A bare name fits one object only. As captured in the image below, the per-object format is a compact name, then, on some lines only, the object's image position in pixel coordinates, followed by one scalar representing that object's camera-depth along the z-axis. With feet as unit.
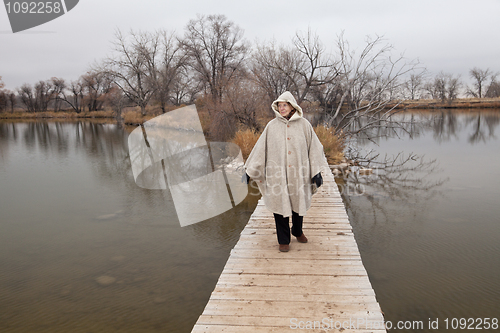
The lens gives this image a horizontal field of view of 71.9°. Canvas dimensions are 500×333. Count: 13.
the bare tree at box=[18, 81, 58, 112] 188.75
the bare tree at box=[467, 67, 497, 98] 180.73
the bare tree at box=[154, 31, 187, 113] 97.35
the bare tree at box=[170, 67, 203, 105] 86.69
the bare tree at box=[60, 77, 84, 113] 186.50
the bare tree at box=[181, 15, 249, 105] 81.82
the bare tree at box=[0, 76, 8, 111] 179.20
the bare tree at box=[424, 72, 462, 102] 158.51
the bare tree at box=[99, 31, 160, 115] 105.60
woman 10.78
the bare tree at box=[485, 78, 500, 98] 176.96
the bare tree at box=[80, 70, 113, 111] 178.33
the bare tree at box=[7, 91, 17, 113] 181.47
